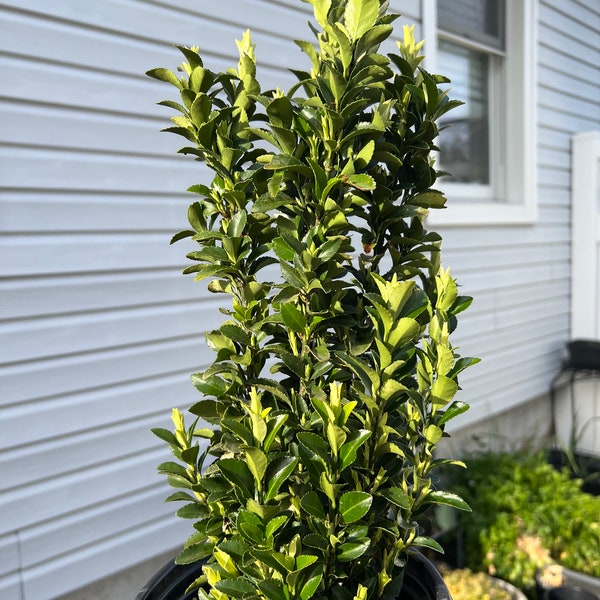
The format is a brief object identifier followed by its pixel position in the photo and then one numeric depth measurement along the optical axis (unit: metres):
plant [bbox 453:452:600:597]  2.55
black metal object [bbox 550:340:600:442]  3.76
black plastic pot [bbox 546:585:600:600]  2.42
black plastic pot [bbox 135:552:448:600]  0.96
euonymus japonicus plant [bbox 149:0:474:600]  0.81
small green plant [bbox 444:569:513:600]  2.32
